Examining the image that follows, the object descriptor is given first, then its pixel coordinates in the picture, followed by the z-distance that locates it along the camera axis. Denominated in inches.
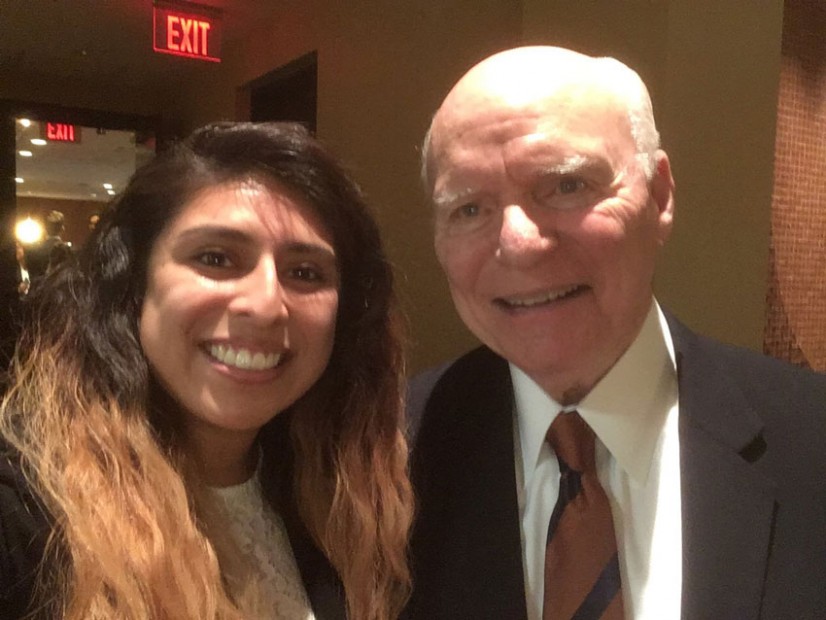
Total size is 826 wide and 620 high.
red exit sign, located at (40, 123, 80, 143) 267.7
